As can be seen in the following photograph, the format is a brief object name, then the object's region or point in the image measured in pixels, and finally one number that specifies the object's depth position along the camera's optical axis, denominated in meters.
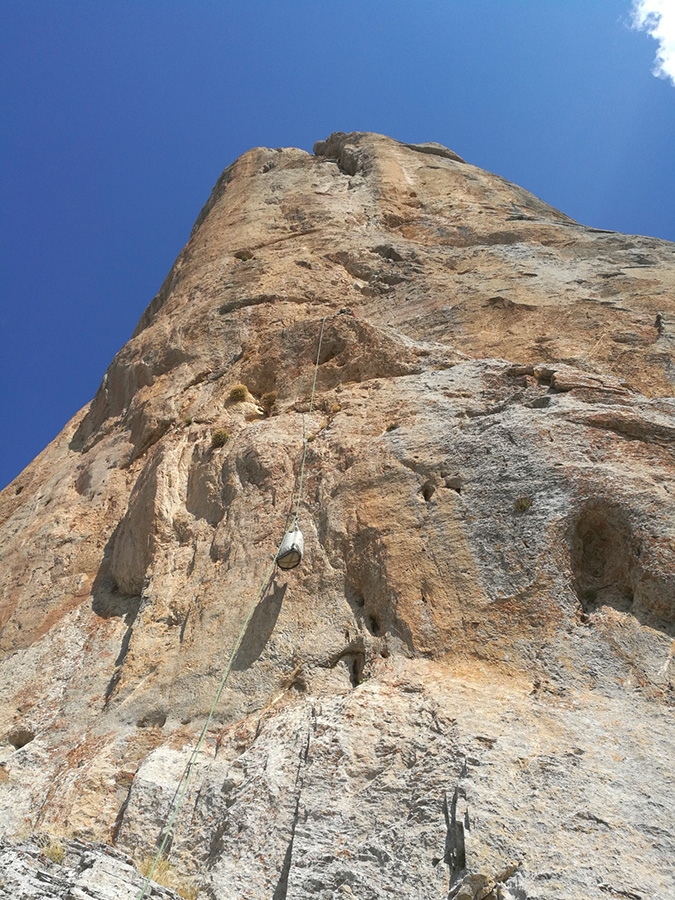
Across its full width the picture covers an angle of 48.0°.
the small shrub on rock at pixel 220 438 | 11.82
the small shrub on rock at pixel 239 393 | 12.96
